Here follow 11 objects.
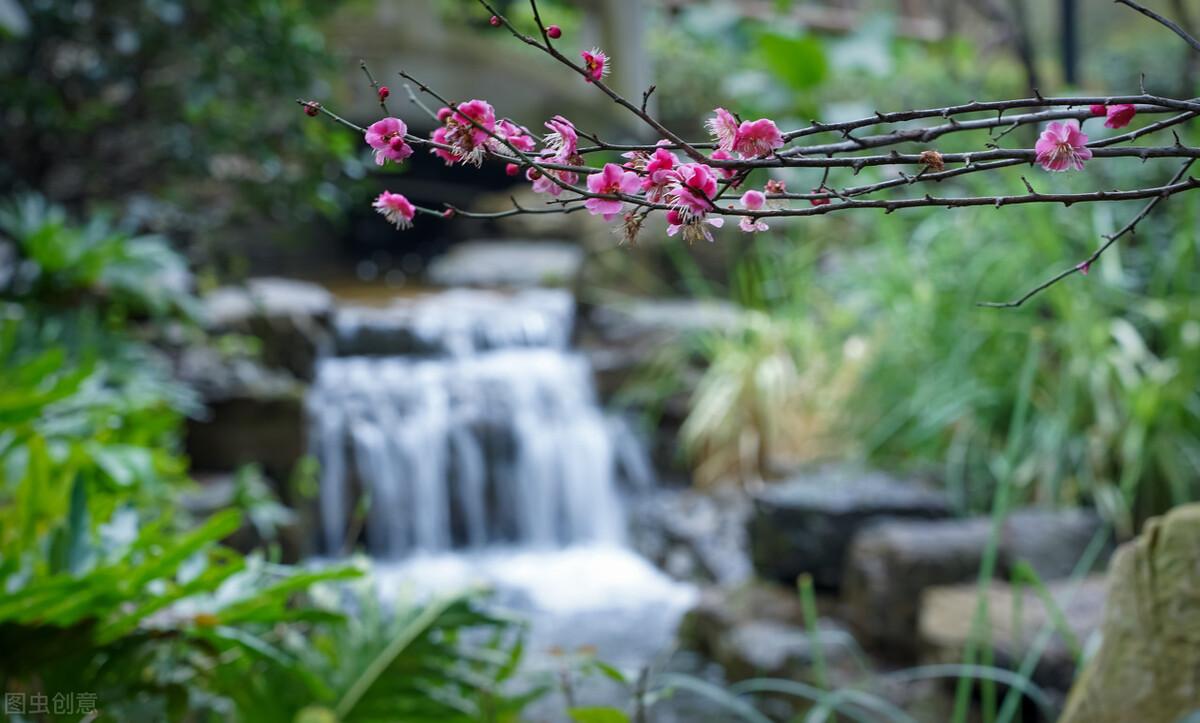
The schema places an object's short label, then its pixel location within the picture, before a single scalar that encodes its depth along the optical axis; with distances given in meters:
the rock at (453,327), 6.06
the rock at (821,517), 3.55
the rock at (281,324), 5.32
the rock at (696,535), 4.46
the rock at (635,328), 5.88
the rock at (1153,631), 1.48
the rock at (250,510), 3.30
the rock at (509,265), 7.32
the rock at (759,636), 3.04
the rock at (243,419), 4.46
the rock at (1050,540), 3.06
